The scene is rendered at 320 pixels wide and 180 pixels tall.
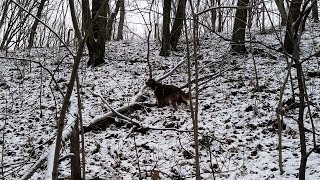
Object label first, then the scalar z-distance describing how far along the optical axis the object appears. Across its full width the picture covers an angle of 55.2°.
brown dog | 6.15
